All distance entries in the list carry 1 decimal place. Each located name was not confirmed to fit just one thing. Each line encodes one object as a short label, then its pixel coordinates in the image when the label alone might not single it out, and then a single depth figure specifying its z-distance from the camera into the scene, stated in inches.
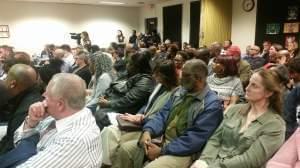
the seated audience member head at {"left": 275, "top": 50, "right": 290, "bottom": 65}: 137.2
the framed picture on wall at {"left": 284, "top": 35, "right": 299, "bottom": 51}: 215.5
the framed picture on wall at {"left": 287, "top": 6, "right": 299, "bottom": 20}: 219.6
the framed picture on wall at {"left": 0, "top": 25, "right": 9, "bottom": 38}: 345.1
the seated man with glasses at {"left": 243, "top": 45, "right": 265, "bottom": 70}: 176.2
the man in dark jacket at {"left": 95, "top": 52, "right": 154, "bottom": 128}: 98.5
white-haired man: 41.4
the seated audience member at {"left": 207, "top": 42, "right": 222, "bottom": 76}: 151.4
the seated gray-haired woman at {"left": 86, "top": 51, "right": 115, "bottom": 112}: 116.8
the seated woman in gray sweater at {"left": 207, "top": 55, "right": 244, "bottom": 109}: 90.8
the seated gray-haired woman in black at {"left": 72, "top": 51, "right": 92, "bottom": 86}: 139.0
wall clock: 247.4
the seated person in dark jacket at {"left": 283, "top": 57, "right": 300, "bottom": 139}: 77.9
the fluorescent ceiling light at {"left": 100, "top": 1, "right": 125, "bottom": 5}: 369.4
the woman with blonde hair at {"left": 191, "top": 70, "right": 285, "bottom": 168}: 55.9
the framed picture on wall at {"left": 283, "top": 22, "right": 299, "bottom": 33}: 220.6
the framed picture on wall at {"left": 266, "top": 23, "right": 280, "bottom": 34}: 233.3
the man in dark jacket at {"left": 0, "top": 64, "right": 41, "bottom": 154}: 65.3
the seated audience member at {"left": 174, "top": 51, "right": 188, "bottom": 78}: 122.8
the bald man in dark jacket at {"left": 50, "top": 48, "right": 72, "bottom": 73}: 137.4
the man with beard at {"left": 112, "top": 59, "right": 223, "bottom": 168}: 66.3
